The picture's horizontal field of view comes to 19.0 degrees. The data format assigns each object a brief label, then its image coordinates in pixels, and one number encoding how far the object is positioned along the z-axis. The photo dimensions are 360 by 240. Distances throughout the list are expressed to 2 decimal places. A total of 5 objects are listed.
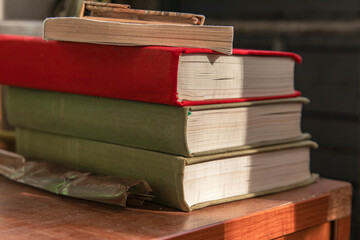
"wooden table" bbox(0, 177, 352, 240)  0.87
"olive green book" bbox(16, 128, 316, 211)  0.93
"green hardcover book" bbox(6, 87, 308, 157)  0.93
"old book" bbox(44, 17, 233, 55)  0.92
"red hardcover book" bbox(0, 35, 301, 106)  0.91
